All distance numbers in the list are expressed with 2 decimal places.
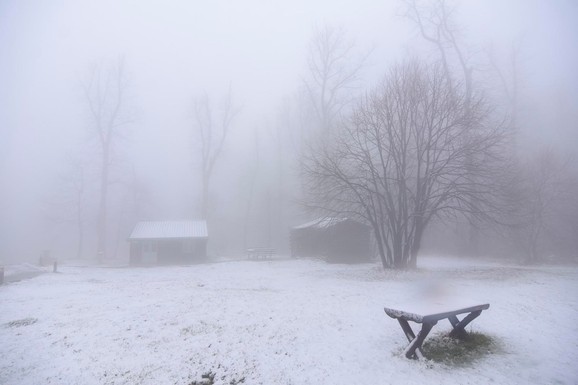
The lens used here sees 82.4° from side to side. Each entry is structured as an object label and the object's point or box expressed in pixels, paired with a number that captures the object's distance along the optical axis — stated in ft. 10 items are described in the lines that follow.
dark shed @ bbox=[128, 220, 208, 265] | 112.27
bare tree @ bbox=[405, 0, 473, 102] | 105.81
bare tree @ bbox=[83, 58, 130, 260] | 139.92
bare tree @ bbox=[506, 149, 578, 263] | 88.63
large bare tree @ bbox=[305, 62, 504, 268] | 63.93
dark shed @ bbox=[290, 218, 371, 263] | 95.50
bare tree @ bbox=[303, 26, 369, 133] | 126.87
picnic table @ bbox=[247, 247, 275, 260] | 111.55
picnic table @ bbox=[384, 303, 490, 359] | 21.74
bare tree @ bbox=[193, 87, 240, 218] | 159.43
